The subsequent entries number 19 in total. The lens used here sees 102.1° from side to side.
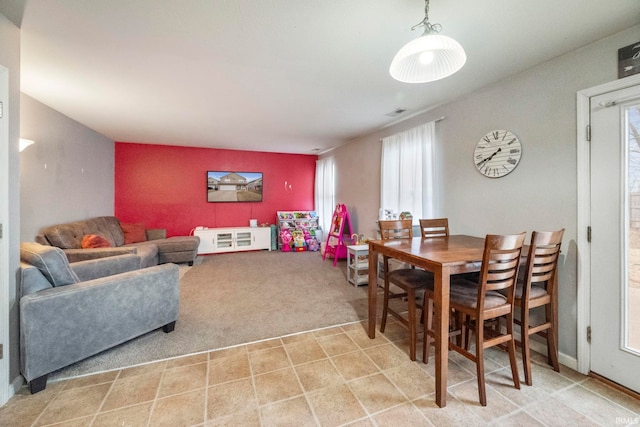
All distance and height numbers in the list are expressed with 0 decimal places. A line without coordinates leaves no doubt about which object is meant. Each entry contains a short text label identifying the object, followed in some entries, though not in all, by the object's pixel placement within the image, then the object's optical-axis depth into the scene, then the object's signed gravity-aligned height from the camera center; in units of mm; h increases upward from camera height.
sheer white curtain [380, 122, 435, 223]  3191 +564
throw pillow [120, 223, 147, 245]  4586 -346
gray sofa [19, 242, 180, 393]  1623 -687
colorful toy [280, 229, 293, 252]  5914 -592
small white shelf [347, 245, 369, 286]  3541 -760
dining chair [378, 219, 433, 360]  1926 -560
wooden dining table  1546 -336
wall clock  2309 +558
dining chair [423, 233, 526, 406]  1514 -557
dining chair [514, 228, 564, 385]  1660 -558
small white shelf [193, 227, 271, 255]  5535 -576
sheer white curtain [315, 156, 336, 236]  5855 +534
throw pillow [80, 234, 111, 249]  3249 -359
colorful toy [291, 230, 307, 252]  5965 -625
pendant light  1216 +806
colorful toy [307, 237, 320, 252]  6074 -731
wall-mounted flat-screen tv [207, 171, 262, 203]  5902 +631
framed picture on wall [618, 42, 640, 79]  1646 +989
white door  1674 -161
